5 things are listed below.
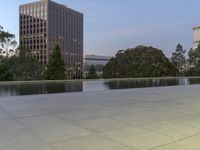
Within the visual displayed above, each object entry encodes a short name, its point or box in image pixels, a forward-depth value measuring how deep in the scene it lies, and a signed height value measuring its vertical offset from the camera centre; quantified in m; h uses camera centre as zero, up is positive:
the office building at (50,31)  58.59 +15.98
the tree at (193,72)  30.05 +0.56
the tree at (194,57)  36.52 +3.88
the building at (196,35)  57.51 +13.46
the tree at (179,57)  34.21 +3.57
